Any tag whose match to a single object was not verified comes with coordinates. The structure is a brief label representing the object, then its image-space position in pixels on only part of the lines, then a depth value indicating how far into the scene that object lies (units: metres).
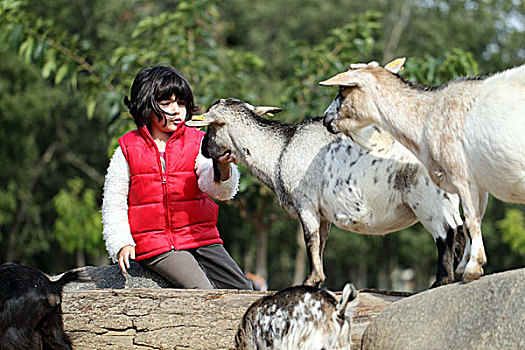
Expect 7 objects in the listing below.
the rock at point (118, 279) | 5.70
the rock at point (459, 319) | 3.90
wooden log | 4.89
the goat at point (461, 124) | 4.14
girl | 5.49
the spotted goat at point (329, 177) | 4.84
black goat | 4.95
